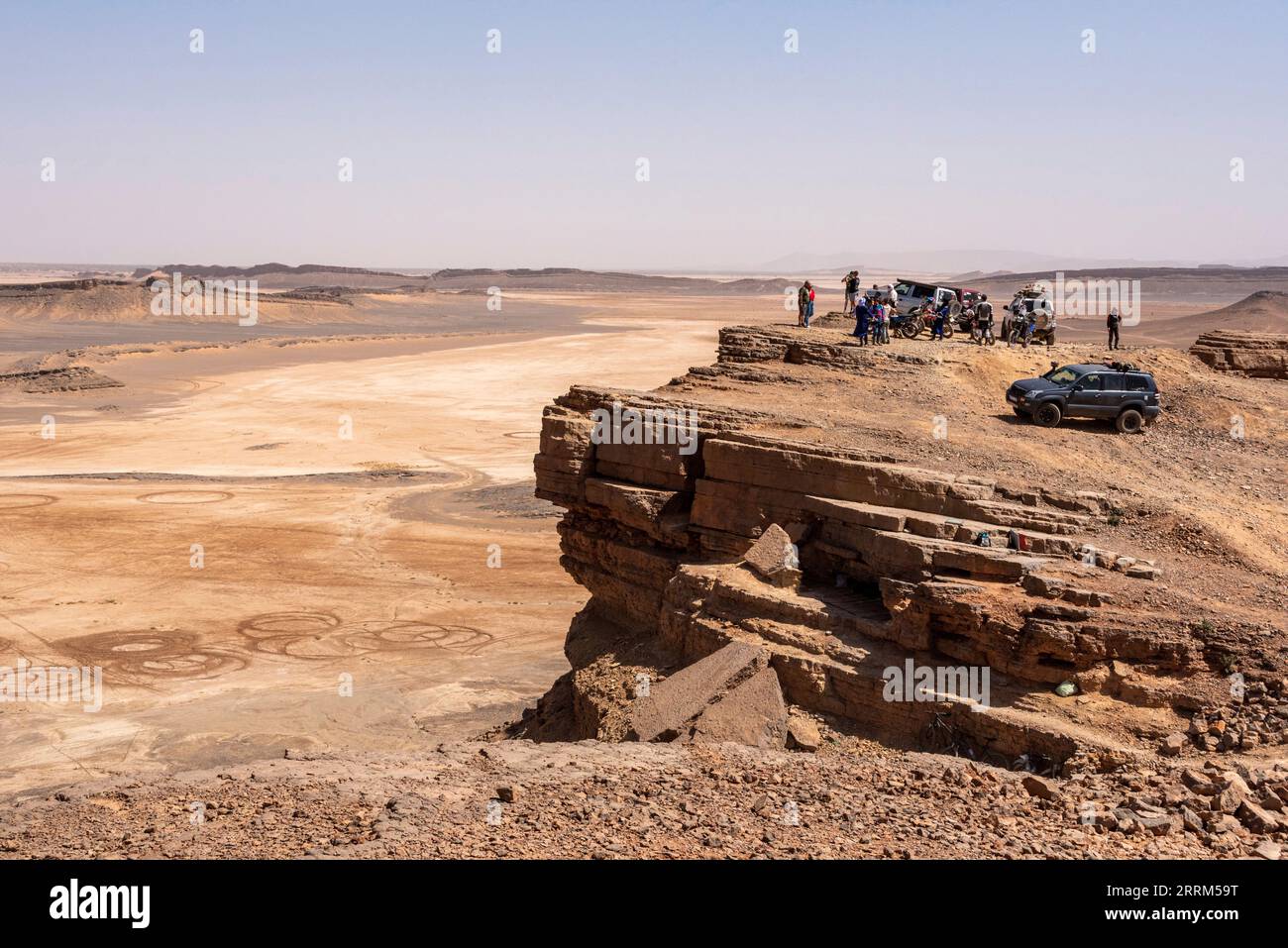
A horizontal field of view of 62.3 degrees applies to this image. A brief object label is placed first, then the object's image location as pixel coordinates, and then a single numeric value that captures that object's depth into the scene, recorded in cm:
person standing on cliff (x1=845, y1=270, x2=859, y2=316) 2900
